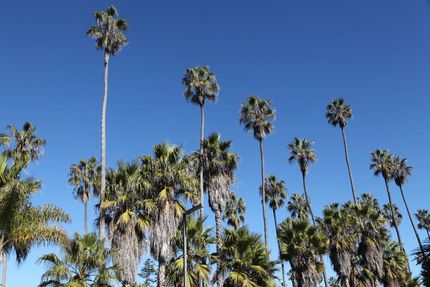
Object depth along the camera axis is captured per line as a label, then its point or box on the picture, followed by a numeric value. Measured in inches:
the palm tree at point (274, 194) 2345.0
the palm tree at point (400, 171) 2443.4
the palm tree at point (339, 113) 2230.6
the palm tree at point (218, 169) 1412.4
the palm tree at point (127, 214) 971.9
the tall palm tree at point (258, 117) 1754.4
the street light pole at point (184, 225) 705.6
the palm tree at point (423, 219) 2791.1
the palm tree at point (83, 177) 1955.0
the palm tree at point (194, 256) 1004.6
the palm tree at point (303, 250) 1240.2
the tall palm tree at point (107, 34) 1305.4
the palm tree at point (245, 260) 1053.8
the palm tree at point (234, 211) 2228.1
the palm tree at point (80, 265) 754.8
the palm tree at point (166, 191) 1024.9
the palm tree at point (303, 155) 2094.0
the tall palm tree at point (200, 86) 1668.3
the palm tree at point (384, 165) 2407.7
